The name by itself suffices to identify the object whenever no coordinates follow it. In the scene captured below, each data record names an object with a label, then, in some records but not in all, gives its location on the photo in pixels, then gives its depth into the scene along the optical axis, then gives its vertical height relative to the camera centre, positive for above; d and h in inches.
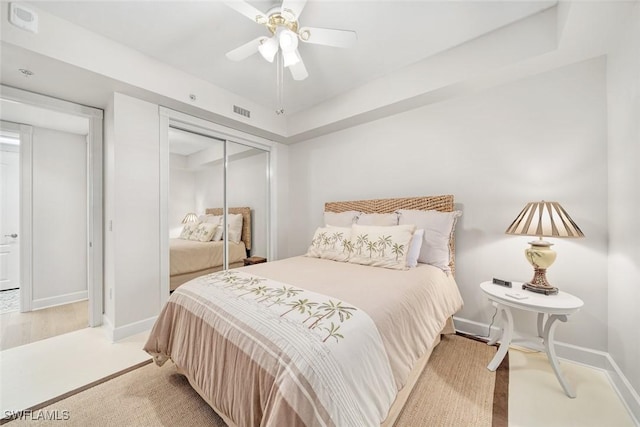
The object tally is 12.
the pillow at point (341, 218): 114.6 -2.5
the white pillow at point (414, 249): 85.2 -12.8
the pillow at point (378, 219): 100.6 -2.5
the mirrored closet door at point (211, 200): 107.3 +7.0
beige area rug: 53.8 -45.8
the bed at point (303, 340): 35.5 -23.6
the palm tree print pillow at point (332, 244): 96.5 -12.7
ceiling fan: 61.6 +49.4
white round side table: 60.9 -24.3
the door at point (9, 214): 137.1 -0.4
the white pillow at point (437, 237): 87.8 -8.7
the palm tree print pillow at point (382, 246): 82.8 -11.6
